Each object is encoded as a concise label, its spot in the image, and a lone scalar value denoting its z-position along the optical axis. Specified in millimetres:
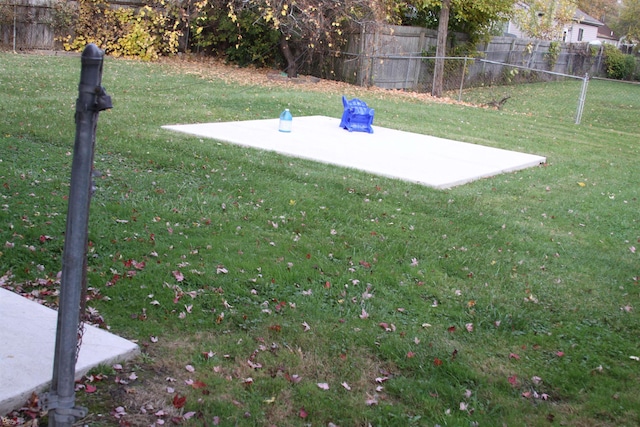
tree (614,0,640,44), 45947
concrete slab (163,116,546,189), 8328
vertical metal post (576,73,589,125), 15484
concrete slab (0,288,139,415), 2932
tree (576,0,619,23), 62812
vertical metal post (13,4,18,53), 17391
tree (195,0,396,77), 17109
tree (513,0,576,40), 24094
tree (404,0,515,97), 19781
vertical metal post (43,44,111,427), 2076
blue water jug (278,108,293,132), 10141
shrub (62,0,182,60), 18578
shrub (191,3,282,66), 19578
